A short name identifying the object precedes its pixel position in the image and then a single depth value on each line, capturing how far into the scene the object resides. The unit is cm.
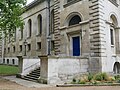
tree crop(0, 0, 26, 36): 869
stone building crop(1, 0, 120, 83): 741
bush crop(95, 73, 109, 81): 732
